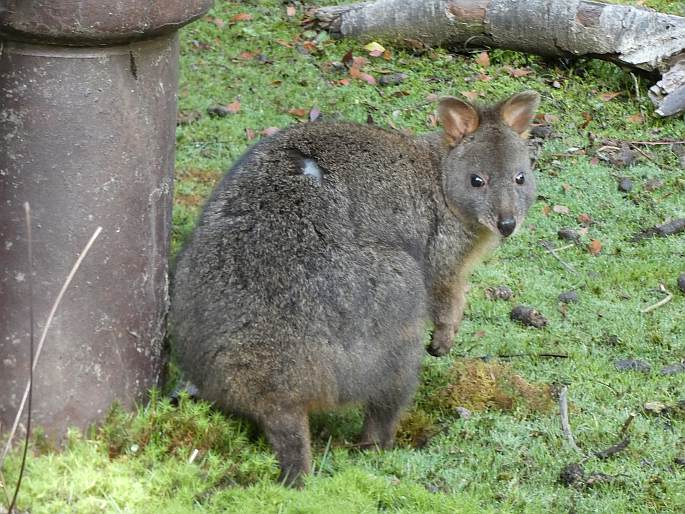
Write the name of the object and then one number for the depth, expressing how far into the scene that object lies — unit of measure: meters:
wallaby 9.65
